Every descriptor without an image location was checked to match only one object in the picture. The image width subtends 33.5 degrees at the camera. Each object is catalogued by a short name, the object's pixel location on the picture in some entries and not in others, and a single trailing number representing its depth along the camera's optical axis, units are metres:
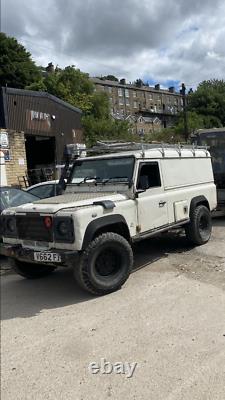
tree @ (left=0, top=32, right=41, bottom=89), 36.17
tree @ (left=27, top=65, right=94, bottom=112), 39.94
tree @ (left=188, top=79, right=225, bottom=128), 62.97
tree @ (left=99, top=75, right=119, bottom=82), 97.03
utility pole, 29.39
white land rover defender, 4.92
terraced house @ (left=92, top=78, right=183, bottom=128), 88.81
